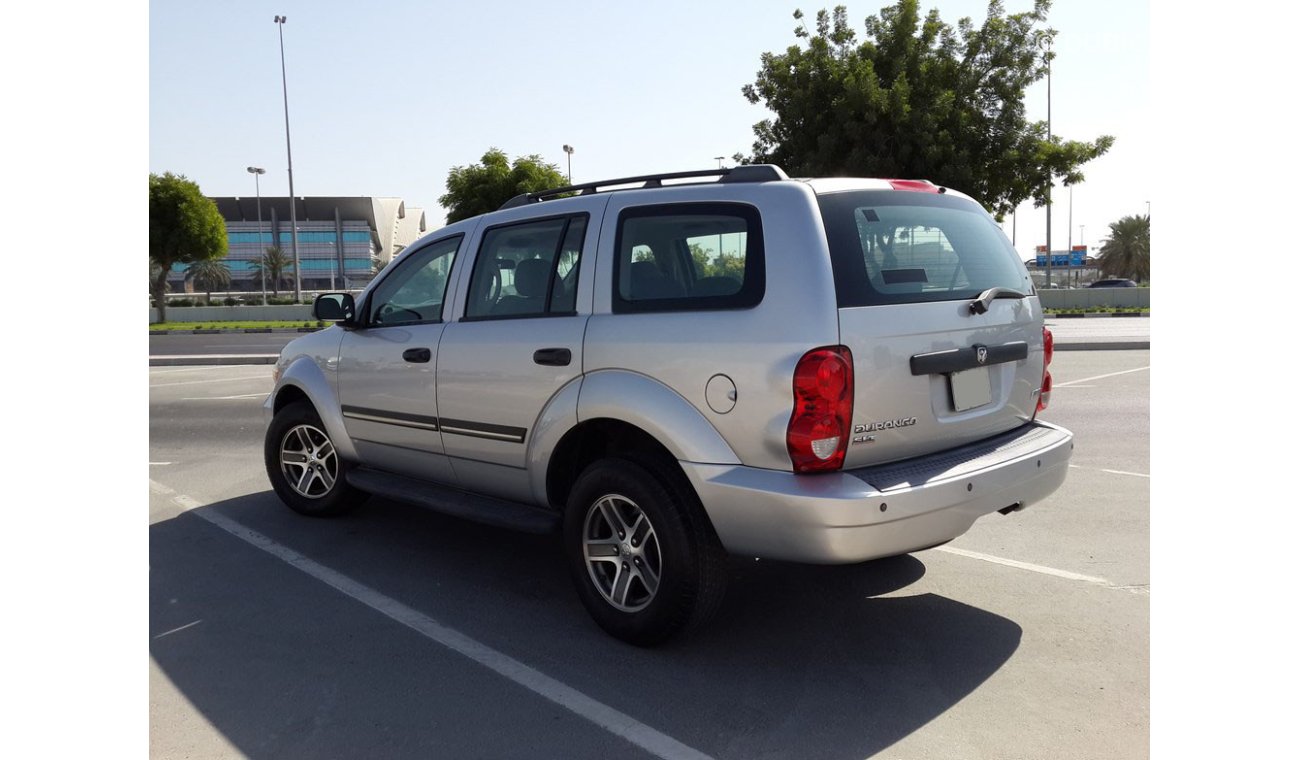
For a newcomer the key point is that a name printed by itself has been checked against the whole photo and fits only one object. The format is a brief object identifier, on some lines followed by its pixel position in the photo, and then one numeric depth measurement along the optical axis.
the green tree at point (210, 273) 70.56
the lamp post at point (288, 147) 39.19
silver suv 3.44
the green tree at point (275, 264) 70.69
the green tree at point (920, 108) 24.05
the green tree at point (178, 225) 40.34
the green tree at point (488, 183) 39.91
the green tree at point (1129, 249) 66.00
